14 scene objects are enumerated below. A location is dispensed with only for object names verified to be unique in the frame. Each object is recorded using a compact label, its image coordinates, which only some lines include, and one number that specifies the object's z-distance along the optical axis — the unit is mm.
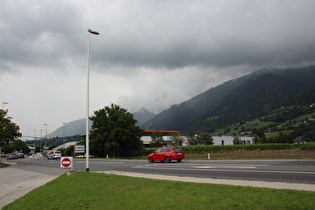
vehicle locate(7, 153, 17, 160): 76438
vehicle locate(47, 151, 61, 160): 57969
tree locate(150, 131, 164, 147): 90875
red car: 25025
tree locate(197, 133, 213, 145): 87312
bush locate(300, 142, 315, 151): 40306
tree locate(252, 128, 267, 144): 108400
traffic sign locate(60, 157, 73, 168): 16422
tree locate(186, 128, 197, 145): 88794
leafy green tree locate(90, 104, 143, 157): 53988
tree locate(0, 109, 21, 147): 37812
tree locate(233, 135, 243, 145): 86812
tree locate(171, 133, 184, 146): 79100
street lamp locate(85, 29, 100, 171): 17250
